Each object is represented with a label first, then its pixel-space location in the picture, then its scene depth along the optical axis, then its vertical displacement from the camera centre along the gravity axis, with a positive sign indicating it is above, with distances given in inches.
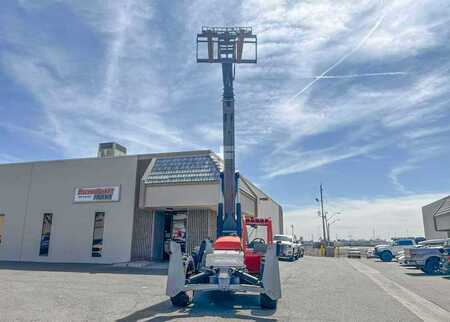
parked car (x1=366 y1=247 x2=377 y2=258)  1521.9 -47.5
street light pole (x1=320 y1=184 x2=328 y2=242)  1947.6 +81.1
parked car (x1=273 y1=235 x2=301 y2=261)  1066.1 -15.1
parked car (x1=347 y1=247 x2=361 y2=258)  1509.6 -46.9
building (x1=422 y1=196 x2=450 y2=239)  1314.1 +98.5
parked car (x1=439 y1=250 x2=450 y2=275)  697.0 -38.9
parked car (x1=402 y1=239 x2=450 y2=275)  726.5 -26.8
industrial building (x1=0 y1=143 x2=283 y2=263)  833.5 +87.8
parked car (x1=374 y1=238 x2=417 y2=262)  1224.8 -20.3
